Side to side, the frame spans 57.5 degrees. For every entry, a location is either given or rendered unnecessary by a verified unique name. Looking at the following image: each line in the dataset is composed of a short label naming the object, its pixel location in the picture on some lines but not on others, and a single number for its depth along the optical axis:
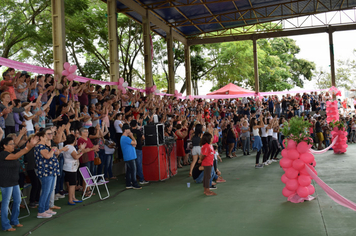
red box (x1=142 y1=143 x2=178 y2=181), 9.32
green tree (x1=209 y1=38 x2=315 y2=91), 29.27
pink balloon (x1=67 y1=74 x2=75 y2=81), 9.29
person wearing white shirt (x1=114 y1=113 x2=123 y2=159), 9.92
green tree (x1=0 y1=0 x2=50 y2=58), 18.86
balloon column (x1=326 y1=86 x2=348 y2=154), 13.76
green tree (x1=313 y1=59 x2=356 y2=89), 46.60
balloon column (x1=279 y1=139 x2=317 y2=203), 6.45
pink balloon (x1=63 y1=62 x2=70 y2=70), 9.18
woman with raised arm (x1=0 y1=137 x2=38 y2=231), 5.30
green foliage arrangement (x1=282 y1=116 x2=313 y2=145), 6.66
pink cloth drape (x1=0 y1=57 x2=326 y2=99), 7.33
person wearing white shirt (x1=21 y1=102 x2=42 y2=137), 7.18
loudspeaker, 9.32
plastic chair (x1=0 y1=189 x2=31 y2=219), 6.16
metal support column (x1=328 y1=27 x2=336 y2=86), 23.92
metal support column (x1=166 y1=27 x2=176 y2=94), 22.00
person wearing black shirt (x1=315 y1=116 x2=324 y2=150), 15.32
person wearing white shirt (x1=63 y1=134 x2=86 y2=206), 6.89
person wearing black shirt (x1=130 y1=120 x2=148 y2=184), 8.84
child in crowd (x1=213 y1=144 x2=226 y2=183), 8.80
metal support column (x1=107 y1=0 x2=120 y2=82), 14.71
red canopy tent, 22.73
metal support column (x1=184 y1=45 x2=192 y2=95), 25.45
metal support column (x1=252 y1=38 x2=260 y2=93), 25.06
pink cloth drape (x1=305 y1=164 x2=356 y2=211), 5.44
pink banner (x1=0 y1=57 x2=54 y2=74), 7.28
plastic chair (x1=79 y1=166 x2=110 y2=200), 7.25
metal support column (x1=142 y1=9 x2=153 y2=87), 17.94
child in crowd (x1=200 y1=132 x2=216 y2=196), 7.38
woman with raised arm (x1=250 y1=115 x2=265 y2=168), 10.76
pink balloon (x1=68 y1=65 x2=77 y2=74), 9.19
